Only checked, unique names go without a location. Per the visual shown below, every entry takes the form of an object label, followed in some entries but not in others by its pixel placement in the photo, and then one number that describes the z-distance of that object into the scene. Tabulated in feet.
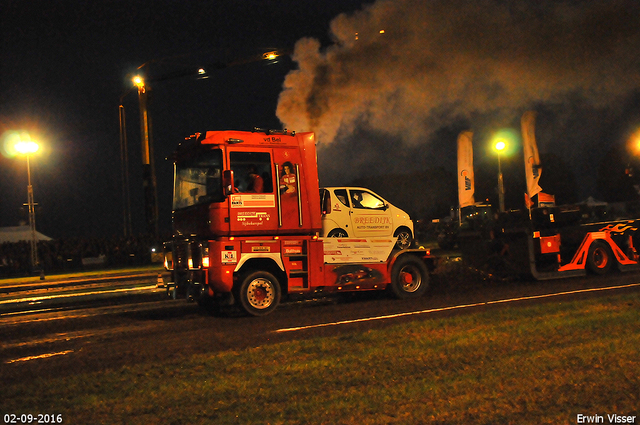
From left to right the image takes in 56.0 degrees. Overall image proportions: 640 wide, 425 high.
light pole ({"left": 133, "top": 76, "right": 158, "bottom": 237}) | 122.01
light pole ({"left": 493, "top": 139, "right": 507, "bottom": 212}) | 97.20
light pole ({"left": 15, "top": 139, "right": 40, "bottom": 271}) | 92.73
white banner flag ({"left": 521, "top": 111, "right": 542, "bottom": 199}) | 71.31
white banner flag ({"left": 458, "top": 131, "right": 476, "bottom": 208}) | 95.35
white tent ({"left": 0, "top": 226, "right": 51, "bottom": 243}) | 155.33
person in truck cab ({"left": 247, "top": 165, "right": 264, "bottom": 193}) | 36.47
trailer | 50.31
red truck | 35.50
